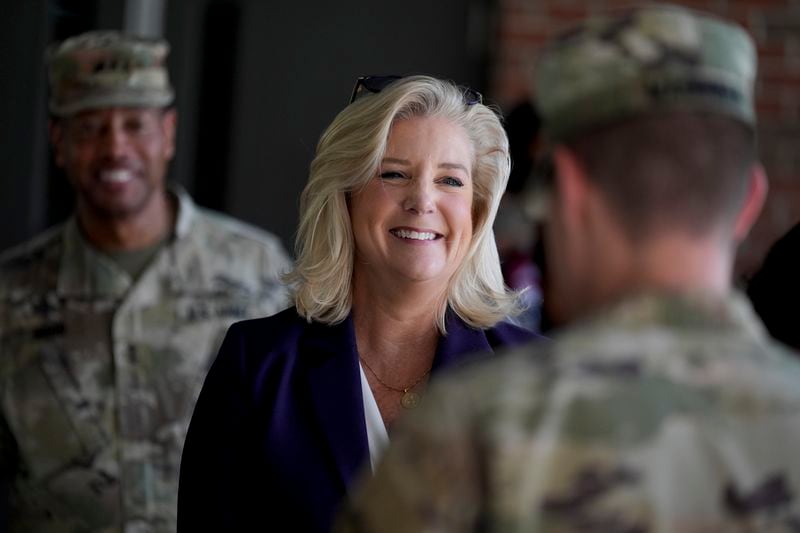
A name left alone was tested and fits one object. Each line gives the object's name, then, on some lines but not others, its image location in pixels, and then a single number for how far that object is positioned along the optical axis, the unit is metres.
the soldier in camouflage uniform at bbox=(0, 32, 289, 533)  6.30
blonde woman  4.43
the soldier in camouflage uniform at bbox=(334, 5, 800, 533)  2.46
